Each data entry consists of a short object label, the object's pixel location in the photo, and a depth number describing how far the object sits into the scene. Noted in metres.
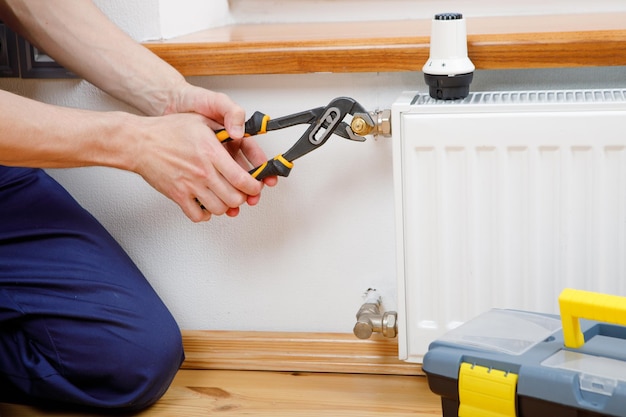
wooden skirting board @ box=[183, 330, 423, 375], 1.79
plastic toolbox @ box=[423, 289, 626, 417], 1.35
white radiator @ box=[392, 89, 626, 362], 1.57
